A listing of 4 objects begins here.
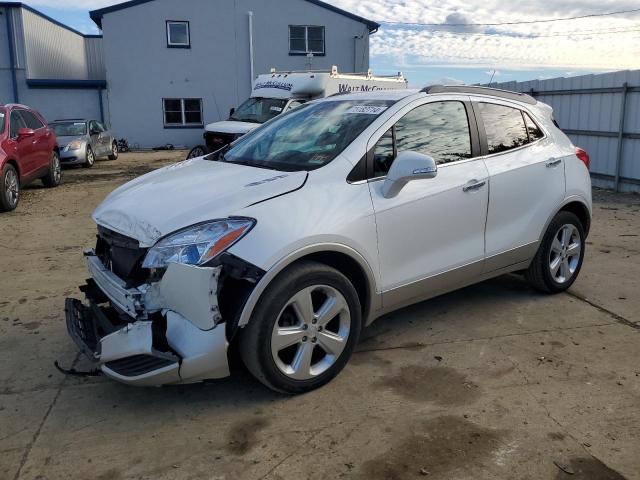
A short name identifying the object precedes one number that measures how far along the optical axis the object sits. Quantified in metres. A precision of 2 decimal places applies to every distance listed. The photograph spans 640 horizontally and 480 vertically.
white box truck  13.07
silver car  15.92
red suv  9.27
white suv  3.05
